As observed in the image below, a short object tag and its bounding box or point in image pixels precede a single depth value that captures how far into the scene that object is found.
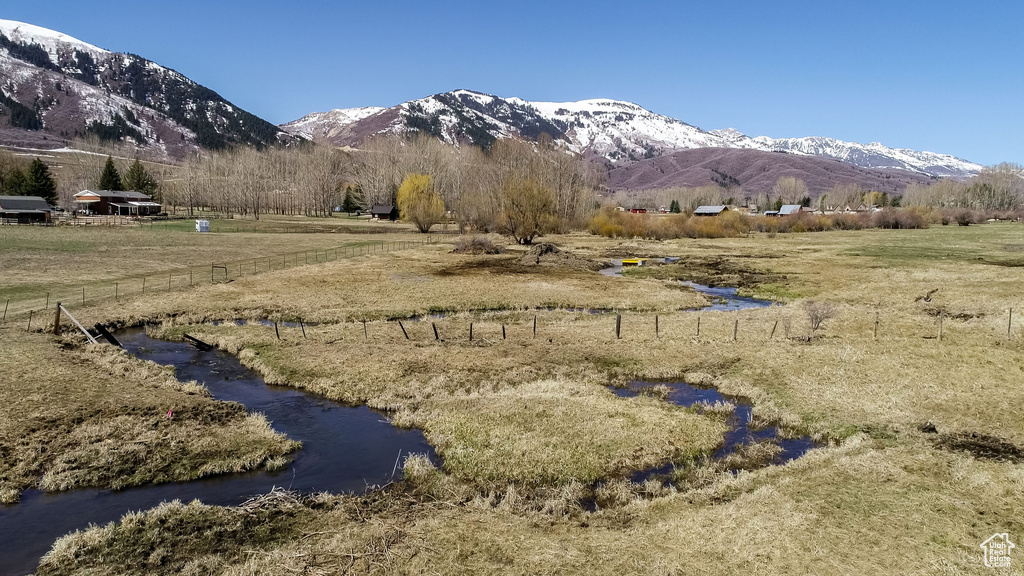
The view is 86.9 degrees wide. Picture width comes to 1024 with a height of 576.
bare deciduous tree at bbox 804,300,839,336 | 30.28
